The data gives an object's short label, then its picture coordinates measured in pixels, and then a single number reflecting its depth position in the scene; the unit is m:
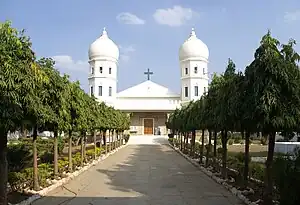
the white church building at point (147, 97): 72.06
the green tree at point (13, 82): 8.51
